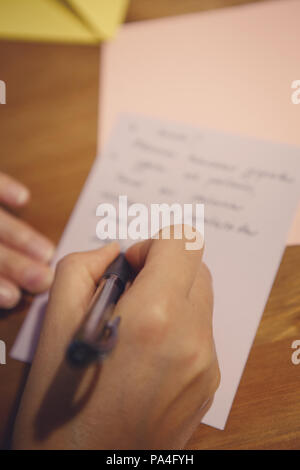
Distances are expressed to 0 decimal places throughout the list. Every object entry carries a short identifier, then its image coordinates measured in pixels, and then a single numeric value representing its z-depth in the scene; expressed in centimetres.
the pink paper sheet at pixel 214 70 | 56
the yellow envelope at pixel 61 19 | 66
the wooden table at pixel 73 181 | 36
